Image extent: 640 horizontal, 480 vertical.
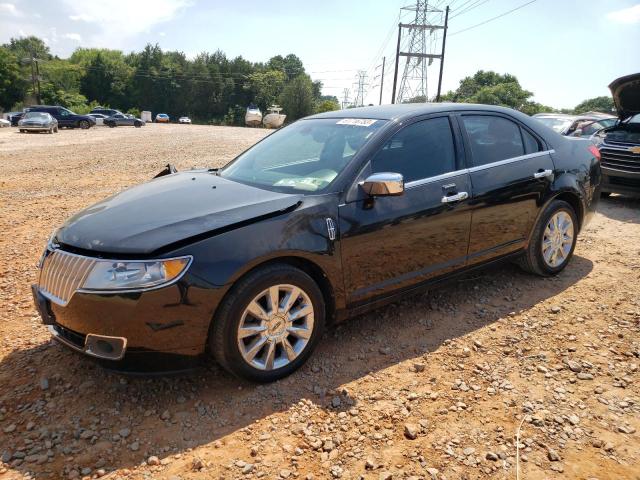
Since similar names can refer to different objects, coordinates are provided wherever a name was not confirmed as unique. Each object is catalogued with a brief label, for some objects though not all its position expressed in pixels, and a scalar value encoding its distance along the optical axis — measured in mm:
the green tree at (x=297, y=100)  75125
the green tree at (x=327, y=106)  62594
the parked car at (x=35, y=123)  27547
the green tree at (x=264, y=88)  85188
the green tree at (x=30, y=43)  100581
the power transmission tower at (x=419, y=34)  37875
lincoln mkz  2516
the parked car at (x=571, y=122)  11547
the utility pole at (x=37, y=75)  59269
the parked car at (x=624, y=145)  7805
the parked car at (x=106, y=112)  45556
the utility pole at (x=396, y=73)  34562
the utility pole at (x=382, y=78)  59375
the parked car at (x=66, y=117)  33094
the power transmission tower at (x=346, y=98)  97500
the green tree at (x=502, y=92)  73750
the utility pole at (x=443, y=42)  31538
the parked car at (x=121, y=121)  44000
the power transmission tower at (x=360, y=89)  85500
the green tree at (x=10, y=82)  60094
